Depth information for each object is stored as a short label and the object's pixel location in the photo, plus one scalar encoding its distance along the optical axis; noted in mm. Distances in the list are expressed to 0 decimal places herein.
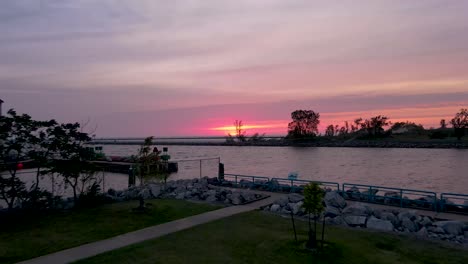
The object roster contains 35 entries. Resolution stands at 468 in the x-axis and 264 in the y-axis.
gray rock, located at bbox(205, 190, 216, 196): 20608
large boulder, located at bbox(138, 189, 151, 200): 21881
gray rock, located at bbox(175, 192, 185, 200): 20962
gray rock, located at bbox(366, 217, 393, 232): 13875
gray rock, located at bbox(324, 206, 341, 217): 15641
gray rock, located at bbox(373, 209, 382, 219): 15245
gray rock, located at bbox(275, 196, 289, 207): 17734
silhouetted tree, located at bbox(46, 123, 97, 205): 18097
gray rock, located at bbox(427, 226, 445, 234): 13633
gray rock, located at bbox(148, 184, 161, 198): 22266
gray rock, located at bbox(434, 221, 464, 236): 13477
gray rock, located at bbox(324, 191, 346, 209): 17422
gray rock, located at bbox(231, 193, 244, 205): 18720
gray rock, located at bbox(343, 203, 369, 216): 15503
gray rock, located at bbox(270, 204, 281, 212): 17223
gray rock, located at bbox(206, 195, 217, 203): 19812
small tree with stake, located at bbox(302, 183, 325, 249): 11703
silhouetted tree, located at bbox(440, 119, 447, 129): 169250
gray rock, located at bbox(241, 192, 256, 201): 19509
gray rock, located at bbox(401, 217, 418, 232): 14031
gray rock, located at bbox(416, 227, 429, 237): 13127
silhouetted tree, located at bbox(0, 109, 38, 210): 16047
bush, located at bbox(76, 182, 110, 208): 18594
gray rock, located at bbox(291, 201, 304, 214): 16281
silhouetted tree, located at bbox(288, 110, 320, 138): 168000
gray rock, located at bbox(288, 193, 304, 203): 18031
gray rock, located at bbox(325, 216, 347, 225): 14734
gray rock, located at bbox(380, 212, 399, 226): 14634
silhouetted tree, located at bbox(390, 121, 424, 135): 167550
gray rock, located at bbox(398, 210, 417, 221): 14920
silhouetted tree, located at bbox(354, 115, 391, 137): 149875
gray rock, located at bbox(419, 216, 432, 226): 14554
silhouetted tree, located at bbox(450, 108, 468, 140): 128750
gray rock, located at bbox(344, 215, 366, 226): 14445
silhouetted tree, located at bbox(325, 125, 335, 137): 178625
